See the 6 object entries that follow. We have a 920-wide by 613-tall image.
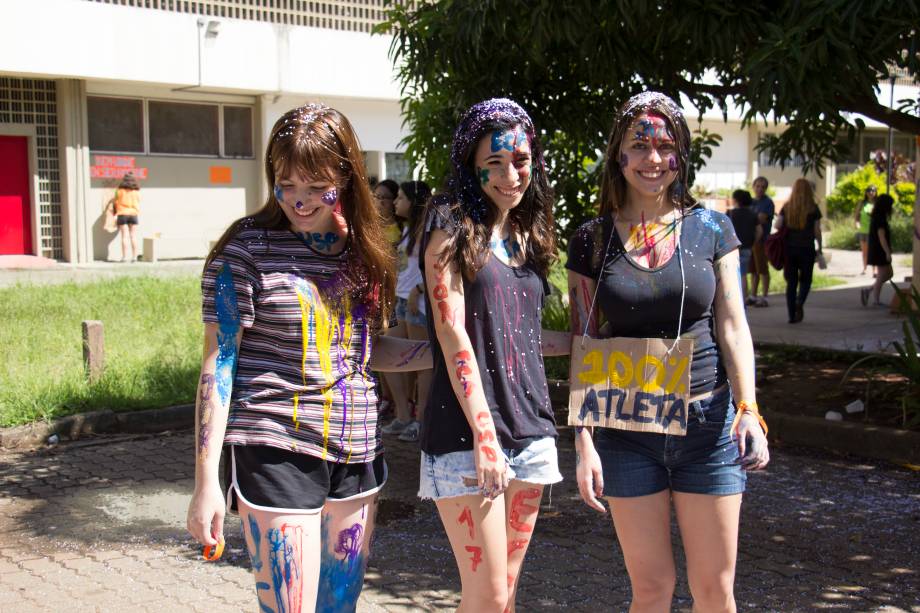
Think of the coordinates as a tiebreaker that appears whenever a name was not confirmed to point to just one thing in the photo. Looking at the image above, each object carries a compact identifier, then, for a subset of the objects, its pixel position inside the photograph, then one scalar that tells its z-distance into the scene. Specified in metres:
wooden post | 8.28
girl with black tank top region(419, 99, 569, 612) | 2.88
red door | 19.59
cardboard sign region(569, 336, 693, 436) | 3.03
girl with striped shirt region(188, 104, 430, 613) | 2.72
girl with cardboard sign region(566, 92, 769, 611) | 3.02
